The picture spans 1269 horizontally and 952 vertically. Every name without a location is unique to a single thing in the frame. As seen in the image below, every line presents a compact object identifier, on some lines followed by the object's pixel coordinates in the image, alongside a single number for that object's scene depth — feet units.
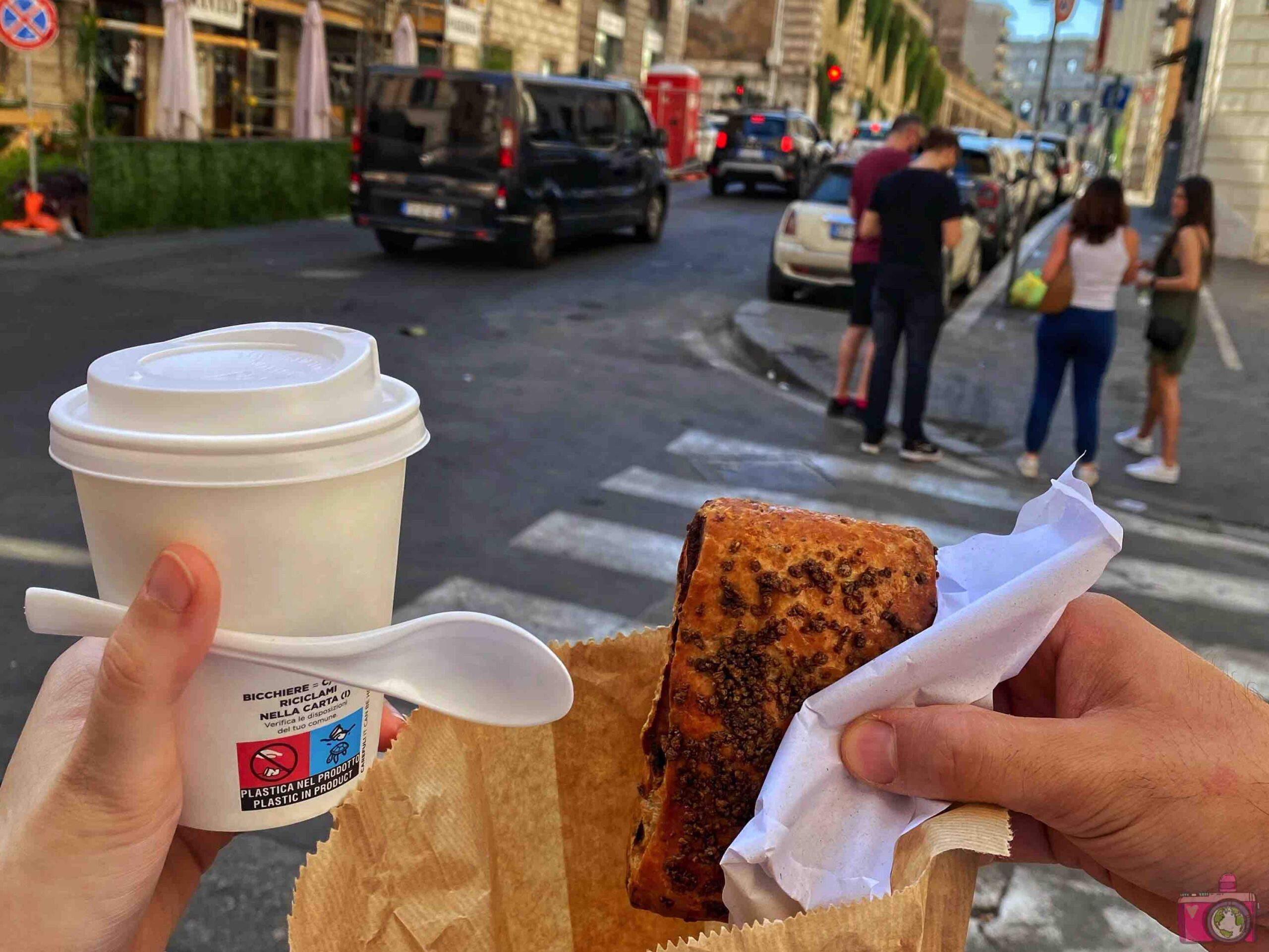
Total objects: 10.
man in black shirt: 22.88
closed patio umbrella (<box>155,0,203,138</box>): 52.34
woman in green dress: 23.59
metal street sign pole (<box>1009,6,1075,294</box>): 39.17
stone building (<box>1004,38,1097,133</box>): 387.14
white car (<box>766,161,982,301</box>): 40.32
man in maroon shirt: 26.25
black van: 43.16
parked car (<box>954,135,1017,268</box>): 50.60
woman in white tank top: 22.36
